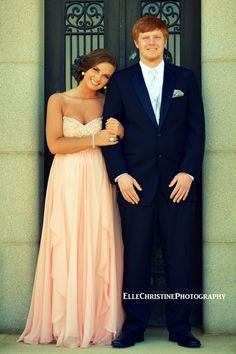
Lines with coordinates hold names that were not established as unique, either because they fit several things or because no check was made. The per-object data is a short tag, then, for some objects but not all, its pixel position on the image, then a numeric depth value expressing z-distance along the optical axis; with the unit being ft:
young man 16.42
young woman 16.74
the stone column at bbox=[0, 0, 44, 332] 18.16
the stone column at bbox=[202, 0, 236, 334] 17.79
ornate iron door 18.83
